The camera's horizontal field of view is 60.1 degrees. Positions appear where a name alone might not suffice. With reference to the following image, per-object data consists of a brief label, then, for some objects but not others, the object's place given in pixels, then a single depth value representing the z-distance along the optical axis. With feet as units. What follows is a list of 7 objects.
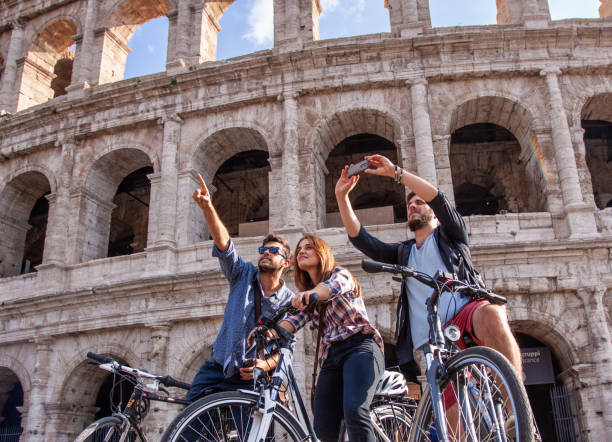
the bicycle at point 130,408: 13.21
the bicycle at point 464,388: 7.75
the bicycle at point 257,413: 8.98
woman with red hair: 9.89
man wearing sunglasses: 11.94
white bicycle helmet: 11.46
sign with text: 34.14
